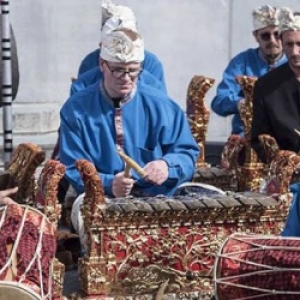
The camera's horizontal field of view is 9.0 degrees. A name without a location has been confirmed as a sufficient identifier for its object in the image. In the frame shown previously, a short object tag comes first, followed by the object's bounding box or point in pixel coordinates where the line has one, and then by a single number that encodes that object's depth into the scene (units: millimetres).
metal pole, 9638
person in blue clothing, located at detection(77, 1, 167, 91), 10213
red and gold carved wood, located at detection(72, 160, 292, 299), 7831
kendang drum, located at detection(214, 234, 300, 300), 6536
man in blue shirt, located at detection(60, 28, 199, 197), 8315
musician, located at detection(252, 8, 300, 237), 9413
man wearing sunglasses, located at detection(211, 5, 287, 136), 11541
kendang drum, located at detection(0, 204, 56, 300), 6548
